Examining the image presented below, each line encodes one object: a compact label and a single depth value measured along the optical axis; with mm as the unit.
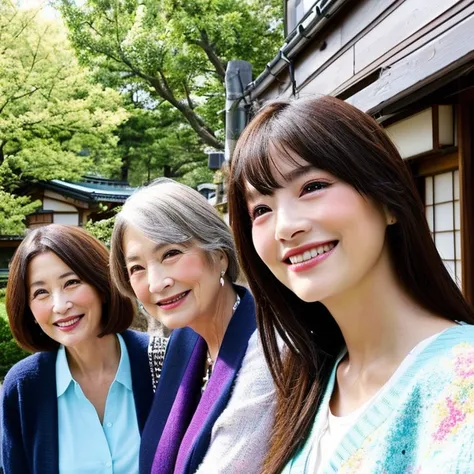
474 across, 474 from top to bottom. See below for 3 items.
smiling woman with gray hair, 1549
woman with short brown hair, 2193
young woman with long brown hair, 974
